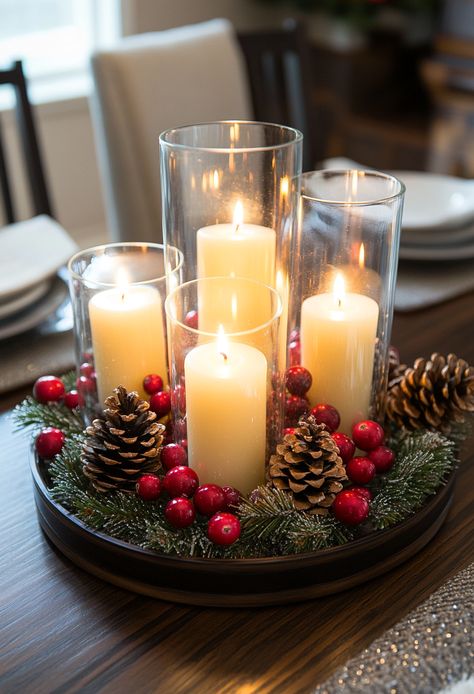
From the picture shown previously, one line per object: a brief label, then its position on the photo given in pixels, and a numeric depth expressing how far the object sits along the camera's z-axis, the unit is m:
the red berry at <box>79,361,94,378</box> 0.76
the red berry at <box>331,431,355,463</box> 0.67
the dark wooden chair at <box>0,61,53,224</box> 1.38
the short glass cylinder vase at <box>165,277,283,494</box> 0.62
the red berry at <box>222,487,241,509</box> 0.64
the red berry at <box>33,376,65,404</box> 0.80
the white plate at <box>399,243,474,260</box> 1.17
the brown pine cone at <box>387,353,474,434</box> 0.74
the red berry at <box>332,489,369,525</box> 0.62
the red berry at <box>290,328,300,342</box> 0.76
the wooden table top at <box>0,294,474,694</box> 0.56
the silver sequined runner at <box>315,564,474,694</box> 0.53
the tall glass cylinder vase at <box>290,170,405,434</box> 0.67
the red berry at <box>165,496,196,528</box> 0.61
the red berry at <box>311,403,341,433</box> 0.69
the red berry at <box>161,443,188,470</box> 0.67
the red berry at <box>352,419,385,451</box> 0.69
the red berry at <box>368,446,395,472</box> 0.68
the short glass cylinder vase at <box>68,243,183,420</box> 0.72
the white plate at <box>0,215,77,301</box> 1.02
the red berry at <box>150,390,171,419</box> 0.73
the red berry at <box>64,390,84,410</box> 0.80
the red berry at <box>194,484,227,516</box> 0.62
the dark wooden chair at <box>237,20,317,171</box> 1.67
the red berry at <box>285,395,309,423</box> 0.72
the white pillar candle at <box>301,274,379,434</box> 0.69
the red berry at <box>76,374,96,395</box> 0.76
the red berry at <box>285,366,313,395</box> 0.72
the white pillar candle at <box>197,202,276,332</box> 0.71
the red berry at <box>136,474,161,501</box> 0.64
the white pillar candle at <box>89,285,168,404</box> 0.73
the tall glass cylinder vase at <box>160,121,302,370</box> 0.68
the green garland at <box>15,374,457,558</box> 0.61
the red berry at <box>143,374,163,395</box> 0.75
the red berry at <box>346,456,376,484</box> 0.66
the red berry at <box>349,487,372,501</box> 0.64
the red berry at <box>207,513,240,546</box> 0.60
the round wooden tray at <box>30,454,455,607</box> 0.60
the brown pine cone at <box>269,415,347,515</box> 0.63
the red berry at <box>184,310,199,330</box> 0.69
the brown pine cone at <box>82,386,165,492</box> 0.65
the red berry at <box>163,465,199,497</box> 0.64
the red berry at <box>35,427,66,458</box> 0.72
